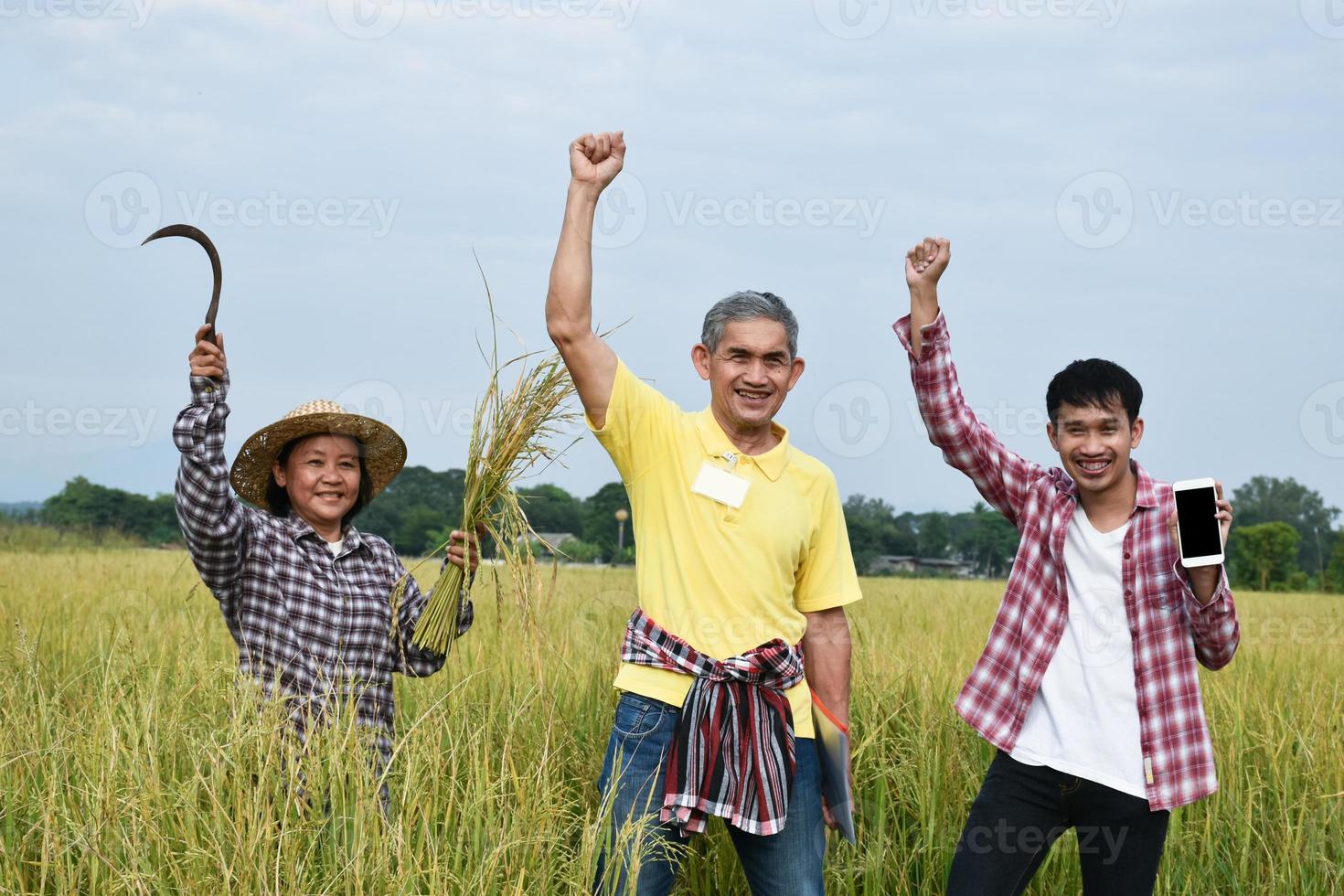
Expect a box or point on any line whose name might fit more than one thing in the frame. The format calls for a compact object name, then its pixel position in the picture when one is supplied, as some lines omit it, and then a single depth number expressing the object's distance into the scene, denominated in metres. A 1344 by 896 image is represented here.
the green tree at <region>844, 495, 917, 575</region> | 37.45
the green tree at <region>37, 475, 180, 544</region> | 41.41
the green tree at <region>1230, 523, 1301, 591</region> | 31.52
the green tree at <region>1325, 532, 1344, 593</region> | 31.05
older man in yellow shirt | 2.49
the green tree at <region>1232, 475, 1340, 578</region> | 54.34
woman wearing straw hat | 2.82
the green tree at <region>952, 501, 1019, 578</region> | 39.66
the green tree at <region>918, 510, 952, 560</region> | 43.84
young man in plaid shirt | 2.59
